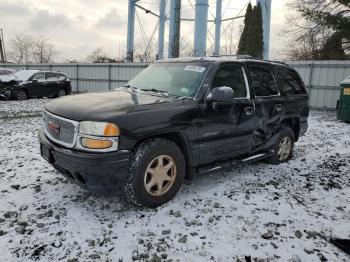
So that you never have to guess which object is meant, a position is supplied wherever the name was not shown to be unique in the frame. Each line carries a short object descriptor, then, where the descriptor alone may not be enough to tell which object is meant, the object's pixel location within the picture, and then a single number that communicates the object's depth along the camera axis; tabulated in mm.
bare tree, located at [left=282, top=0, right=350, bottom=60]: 17688
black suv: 3412
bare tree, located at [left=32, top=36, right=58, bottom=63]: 67938
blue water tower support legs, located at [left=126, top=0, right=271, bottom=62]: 22031
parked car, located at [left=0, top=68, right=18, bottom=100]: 16094
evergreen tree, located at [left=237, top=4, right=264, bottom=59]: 22000
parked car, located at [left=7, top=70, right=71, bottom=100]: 16625
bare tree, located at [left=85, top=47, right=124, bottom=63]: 51909
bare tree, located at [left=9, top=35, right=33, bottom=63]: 67688
